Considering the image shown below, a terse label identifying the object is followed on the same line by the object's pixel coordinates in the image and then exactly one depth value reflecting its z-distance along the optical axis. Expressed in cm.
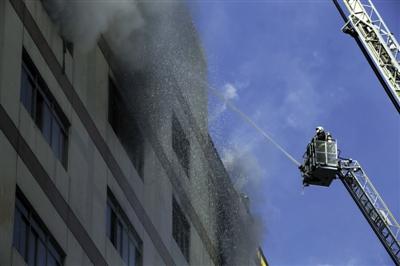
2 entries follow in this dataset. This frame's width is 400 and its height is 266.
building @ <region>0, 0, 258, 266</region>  2561
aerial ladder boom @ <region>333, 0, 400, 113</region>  4406
